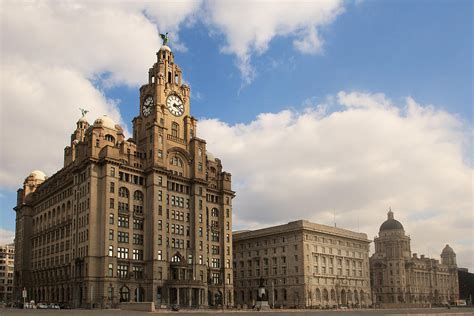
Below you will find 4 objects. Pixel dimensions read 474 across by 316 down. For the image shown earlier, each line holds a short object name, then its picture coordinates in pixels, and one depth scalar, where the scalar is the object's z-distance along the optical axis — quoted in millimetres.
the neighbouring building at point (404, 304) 178350
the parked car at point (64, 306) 124475
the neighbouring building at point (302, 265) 168625
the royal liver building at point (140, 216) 125312
